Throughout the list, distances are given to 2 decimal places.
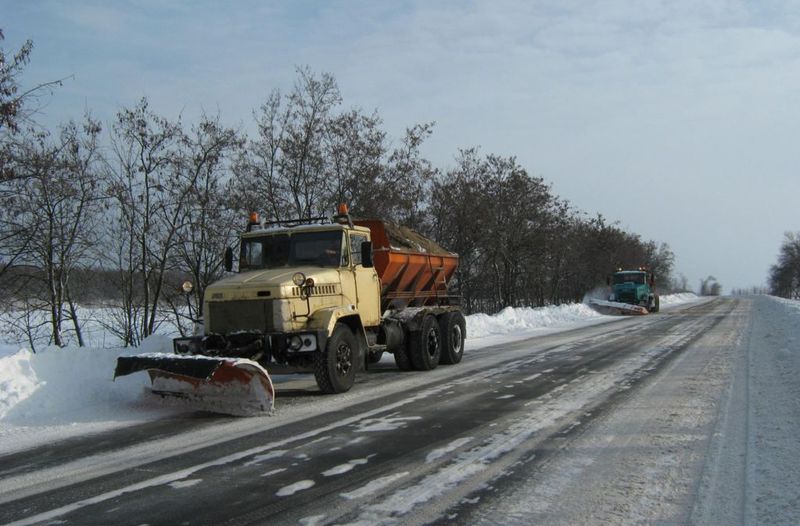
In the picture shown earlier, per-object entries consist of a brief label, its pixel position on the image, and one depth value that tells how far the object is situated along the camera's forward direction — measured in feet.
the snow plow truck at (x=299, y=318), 23.97
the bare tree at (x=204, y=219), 60.80
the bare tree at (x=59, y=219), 46.88
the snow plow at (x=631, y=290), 121.49
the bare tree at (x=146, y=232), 57.41
